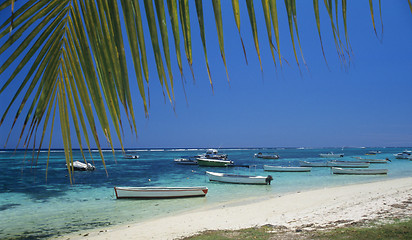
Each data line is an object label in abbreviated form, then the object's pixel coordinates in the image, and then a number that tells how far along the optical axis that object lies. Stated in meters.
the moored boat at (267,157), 68.19
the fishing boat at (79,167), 39.90
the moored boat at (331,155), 76.74
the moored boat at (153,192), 19.27
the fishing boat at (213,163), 45.26
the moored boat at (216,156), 58.94
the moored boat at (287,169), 36.97
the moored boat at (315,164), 43.60
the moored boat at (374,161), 51.84
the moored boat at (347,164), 40.94
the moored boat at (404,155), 63.38
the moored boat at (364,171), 32.40
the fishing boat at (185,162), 51.35
